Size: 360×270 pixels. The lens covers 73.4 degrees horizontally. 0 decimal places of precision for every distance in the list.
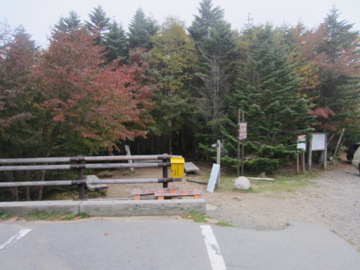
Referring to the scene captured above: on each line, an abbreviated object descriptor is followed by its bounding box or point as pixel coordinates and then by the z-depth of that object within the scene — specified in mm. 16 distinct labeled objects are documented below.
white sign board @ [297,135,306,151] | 11492
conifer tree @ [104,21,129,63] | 15109
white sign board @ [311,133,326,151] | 13062
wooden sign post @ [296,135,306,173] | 11562
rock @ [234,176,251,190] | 7416
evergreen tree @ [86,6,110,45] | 17338
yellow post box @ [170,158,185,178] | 5203
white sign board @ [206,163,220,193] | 7561
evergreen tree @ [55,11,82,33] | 17656
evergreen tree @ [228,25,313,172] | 11648
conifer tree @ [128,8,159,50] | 16359
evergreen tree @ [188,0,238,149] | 14359
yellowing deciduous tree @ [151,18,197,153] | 14238
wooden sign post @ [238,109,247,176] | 9062
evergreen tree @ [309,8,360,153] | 13438
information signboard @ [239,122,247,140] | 9062
